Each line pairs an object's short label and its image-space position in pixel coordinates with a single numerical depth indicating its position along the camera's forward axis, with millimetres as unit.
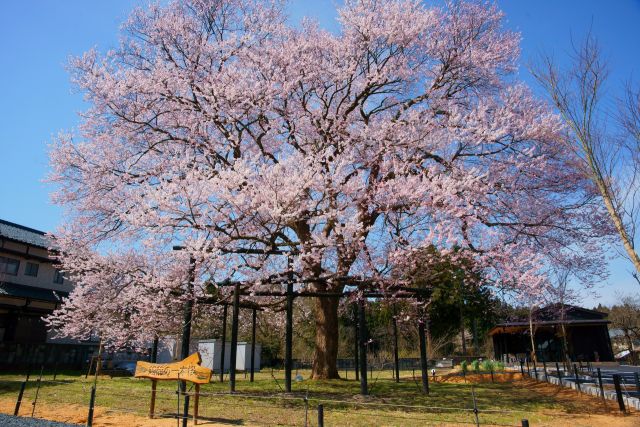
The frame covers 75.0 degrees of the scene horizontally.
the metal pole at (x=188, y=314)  11148
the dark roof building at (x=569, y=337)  30156
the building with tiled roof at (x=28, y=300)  20489
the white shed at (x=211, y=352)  25953
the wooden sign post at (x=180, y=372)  8281
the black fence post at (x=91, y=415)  7633
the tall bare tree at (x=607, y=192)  8852
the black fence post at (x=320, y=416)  6676
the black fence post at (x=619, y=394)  9469
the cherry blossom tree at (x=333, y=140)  11906
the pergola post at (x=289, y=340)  10862
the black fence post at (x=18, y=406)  8992
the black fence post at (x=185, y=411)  7134
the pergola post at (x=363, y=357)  10688
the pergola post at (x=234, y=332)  10591
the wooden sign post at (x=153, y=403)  8562
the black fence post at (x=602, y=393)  10551
